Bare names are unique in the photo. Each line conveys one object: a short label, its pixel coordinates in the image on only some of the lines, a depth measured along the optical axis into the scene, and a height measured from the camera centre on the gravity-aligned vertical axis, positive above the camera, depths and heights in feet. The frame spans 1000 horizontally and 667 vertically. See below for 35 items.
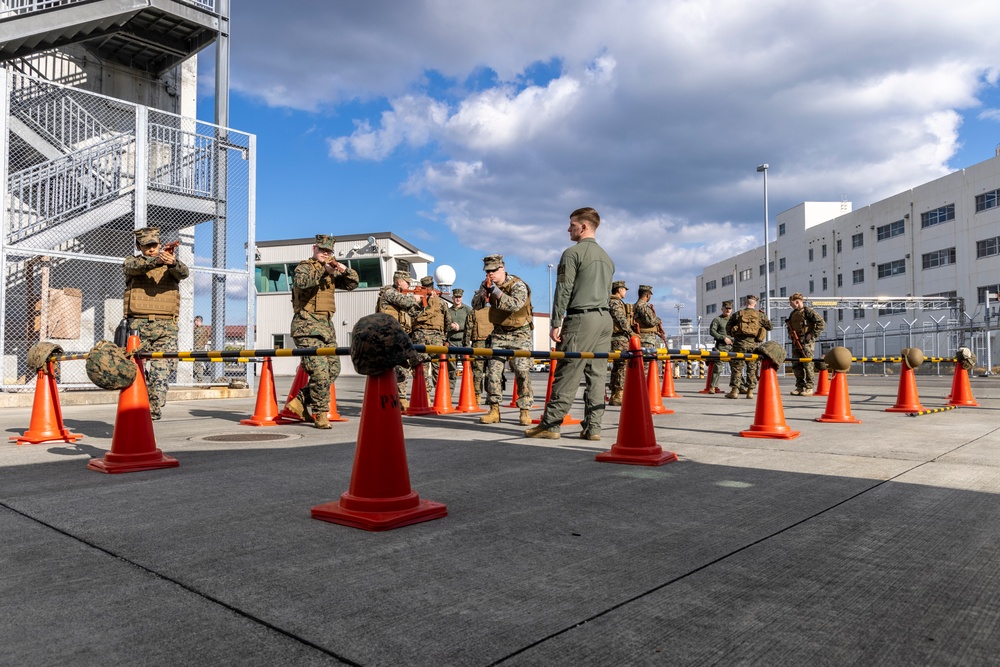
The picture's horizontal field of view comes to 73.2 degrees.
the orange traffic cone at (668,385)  47.73 -2.22
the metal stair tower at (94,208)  42.06 +9.87
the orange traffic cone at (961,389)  34.91 -1.85
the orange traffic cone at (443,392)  33.19 -1.84
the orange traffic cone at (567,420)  24.61 -2.60
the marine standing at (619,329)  34.76 +1.36
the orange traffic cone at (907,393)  31.24 -1.84
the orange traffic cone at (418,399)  31.78 -2.07
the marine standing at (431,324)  34.94 +1.67
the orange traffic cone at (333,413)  28.49 -2.45
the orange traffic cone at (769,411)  21.50 -1.84
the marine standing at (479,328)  36.58 +1.49
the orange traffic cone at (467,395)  34.14 -2.04
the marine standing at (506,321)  25.29 +1.38
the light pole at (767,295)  91.89 +8.14
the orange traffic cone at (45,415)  20.72 -1.81
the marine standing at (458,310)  49.83 +3.39
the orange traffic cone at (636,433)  16.35 -1.94
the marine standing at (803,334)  45.11 +1.37
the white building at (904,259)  118.93 +20.71
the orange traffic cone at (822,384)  46.85 -2.14
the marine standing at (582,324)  20.26 +0.93
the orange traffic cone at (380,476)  10.77 -1.99
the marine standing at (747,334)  43.04 +1.30
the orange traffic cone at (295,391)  26.84 -1.41
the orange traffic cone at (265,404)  26.30 -1.88
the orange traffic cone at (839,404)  26.22 -1.96
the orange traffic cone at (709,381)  51.99 -2.14
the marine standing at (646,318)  42.73 +2.32
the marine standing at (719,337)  50.75 +1.40
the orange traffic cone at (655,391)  32.12 -1.85
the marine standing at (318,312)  24.43 +1.67
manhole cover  21.61 -2.65
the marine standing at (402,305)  29.27 +2.27
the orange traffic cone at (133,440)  15.52 -1.96
